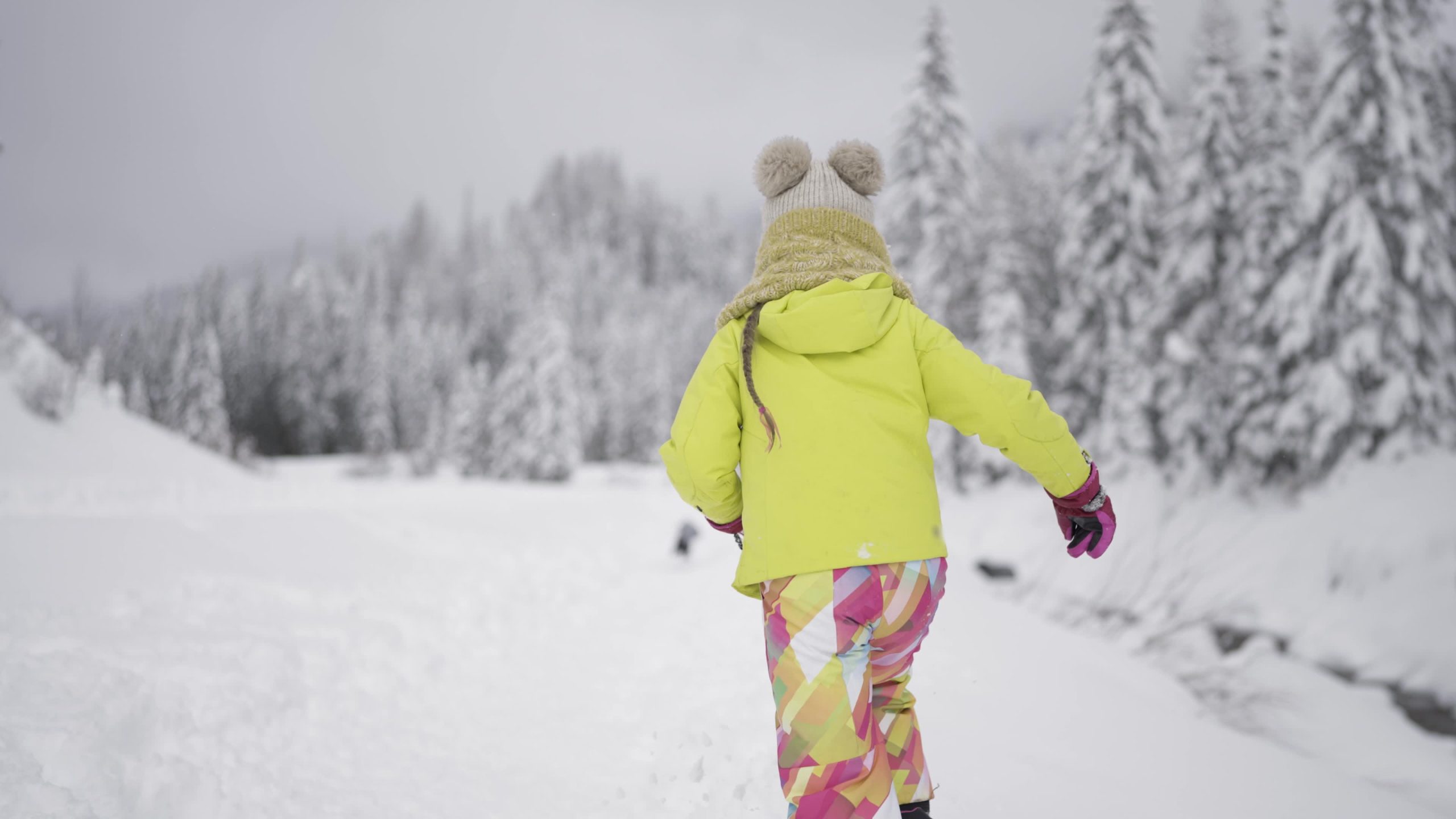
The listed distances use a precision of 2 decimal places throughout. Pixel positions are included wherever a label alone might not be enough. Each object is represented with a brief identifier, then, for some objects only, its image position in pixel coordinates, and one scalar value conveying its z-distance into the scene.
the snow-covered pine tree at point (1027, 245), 18.70
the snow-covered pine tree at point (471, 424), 36.00
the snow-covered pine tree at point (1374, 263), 12.19
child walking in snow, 1.91
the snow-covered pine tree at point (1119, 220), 15.77
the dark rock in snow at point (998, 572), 10.43
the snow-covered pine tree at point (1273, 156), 15.05
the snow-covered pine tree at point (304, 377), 46.16
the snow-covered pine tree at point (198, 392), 34.66
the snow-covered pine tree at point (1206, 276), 15.45
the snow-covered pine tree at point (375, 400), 42.09
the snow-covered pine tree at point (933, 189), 15.94
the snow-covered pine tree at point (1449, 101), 13.42
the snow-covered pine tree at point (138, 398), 30.57
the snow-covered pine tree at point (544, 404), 30.64
